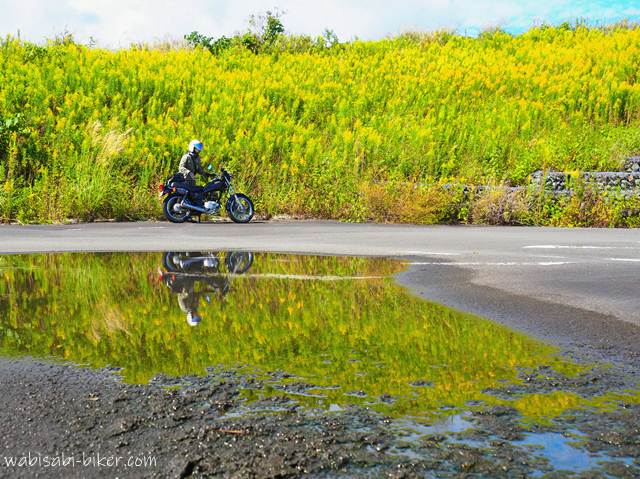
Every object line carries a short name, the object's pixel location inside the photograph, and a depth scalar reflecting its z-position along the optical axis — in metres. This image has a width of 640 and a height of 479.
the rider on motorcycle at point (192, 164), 17.27
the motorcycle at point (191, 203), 16.84
